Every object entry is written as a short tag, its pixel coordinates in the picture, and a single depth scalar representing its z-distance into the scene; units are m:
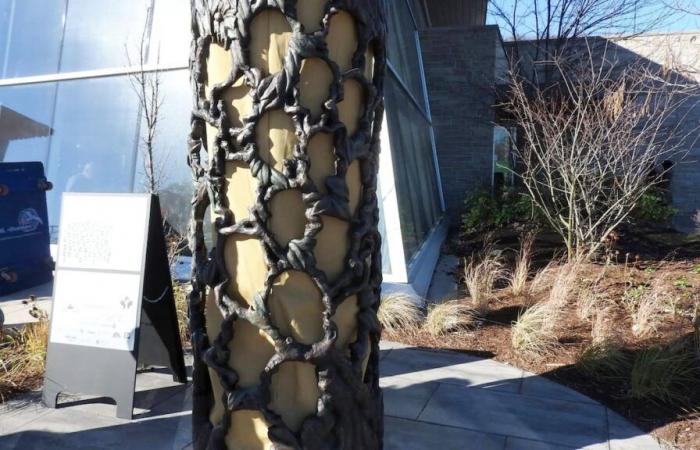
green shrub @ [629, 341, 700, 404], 4.57
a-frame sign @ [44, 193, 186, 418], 4.06
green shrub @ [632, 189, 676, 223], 13.89
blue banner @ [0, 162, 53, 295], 7.32
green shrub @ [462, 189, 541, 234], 13.43
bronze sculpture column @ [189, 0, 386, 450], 2.04
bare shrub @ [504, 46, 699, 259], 8.99
